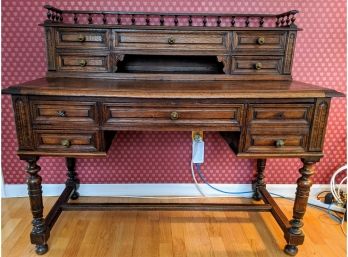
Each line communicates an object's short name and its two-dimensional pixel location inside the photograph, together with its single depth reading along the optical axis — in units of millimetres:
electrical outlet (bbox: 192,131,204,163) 1748
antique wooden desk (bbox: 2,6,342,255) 1176
